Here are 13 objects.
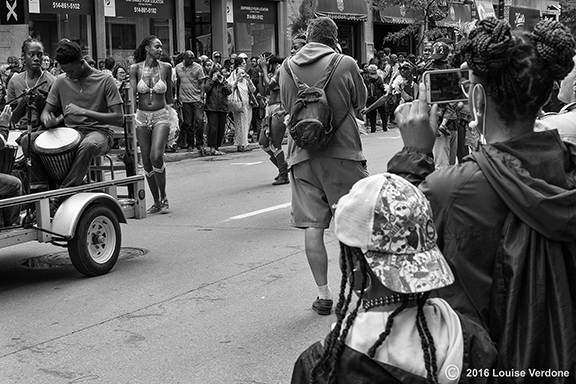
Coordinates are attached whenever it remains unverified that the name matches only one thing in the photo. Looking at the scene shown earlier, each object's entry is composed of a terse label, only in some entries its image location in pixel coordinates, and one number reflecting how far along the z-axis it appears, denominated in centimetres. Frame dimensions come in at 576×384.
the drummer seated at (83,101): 774
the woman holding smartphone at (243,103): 1952
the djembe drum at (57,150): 735
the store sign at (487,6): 4169
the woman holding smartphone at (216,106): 1867
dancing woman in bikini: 1059
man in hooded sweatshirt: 594
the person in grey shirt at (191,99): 1867
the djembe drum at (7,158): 697
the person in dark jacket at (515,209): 221
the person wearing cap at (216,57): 2229
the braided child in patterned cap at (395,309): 215
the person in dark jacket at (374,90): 2500
